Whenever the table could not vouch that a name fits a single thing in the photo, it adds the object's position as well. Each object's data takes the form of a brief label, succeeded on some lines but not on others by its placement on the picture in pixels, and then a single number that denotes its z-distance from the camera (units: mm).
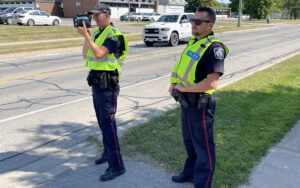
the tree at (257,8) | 73438
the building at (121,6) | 60469
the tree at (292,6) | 92375
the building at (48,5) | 60469
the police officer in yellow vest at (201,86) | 2695
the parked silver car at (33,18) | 27766
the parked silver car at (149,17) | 50250
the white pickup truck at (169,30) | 17391
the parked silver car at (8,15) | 29339
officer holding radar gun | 3291
